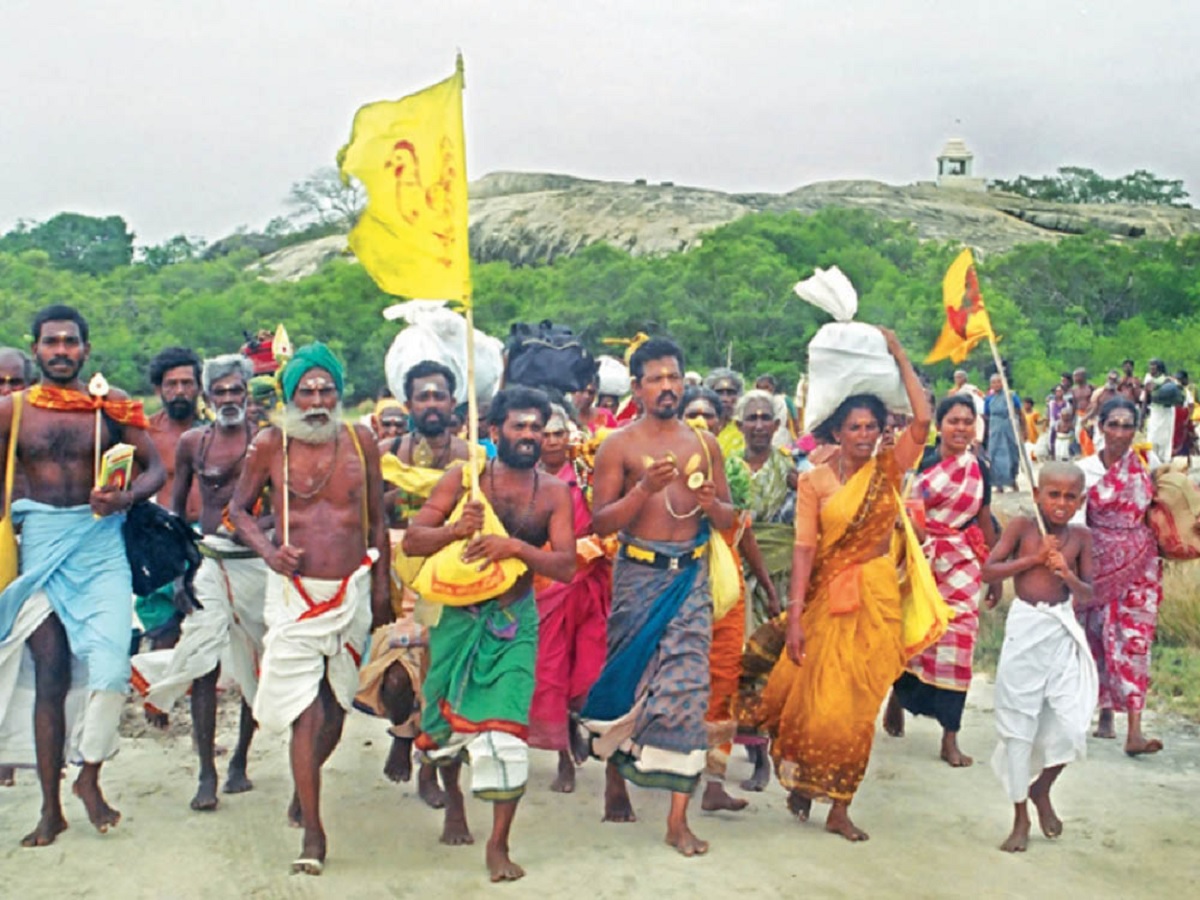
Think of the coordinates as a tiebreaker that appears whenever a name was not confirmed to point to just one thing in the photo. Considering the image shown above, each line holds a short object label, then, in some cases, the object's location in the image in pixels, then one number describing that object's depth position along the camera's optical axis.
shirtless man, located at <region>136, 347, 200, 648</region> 7.12
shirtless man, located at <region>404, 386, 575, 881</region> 5.22
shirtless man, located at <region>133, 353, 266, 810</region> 6.28
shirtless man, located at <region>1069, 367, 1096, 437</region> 20.38
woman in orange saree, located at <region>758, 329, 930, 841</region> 5.82
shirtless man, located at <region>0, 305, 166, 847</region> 5.71
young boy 5.72
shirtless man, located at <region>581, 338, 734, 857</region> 5.57
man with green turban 5.37
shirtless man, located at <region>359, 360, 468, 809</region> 6.09
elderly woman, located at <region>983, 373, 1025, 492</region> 19.50
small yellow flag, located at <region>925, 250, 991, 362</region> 6.33
